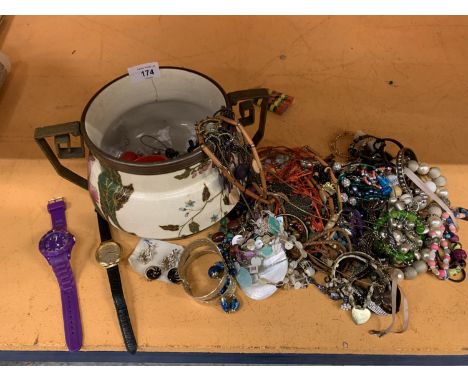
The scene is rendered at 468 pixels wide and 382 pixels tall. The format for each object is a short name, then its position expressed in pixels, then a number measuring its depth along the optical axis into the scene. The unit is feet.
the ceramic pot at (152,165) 1.73
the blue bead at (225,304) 1.96
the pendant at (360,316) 1.91
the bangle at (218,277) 1.92
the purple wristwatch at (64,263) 1.91
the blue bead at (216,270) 2.01
